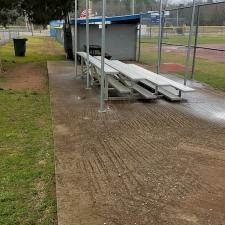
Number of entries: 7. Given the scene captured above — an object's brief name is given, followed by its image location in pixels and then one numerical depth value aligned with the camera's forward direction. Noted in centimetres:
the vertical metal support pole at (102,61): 465
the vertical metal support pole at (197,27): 757
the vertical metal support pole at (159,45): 716
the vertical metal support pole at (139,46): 1176
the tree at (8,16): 1110
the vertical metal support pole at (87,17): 632
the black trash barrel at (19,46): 1466
